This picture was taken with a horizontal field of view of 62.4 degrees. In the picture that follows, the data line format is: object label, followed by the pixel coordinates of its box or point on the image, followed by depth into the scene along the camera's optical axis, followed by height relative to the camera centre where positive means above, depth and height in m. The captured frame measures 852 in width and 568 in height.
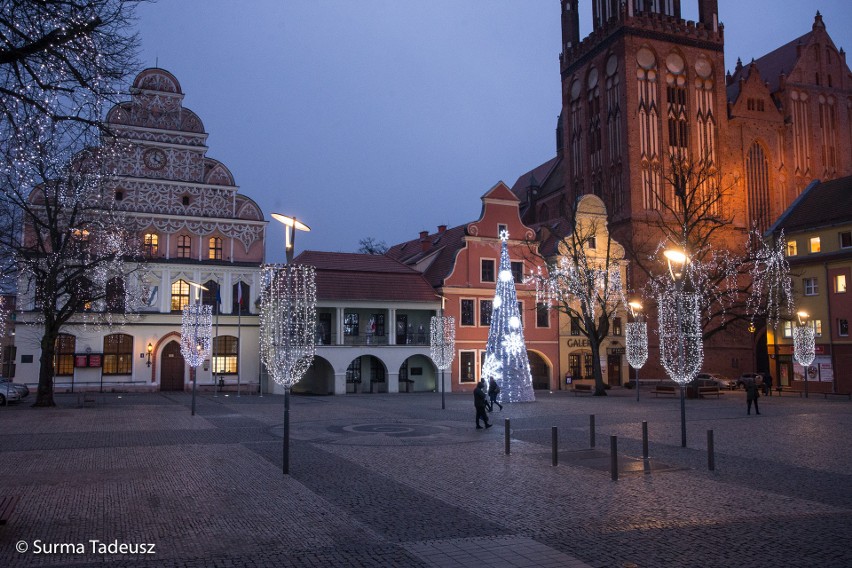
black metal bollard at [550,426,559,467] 15.23 -1.97
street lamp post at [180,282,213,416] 30.86 +1.25
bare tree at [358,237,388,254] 91.62 +14.33
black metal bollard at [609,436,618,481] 13.51 -1.90
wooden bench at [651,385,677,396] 41.47 -1.90
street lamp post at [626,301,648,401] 38.98 +0.67
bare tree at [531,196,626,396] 42.66 +5.06
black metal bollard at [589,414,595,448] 18.08 -1.93
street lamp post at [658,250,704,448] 19.16 +0.88
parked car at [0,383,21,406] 34.16 -1.71
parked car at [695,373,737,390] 45.49 -1.66
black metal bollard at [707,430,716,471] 14.70 -2.13
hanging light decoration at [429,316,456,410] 36.03 +0.76
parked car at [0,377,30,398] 36.44 -1.63
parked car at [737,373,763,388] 48.06 -1.56
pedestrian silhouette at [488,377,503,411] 26.86 -1.25
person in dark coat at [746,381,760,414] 27.72 -1.39
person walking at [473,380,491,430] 22.78 -1.49
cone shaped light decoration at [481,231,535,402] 32.97 +0.39
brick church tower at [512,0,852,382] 60.62 +21.90
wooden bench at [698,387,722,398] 40.26 -1.96
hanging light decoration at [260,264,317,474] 15.57 +0.81
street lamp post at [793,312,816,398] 41.53 +0.69
